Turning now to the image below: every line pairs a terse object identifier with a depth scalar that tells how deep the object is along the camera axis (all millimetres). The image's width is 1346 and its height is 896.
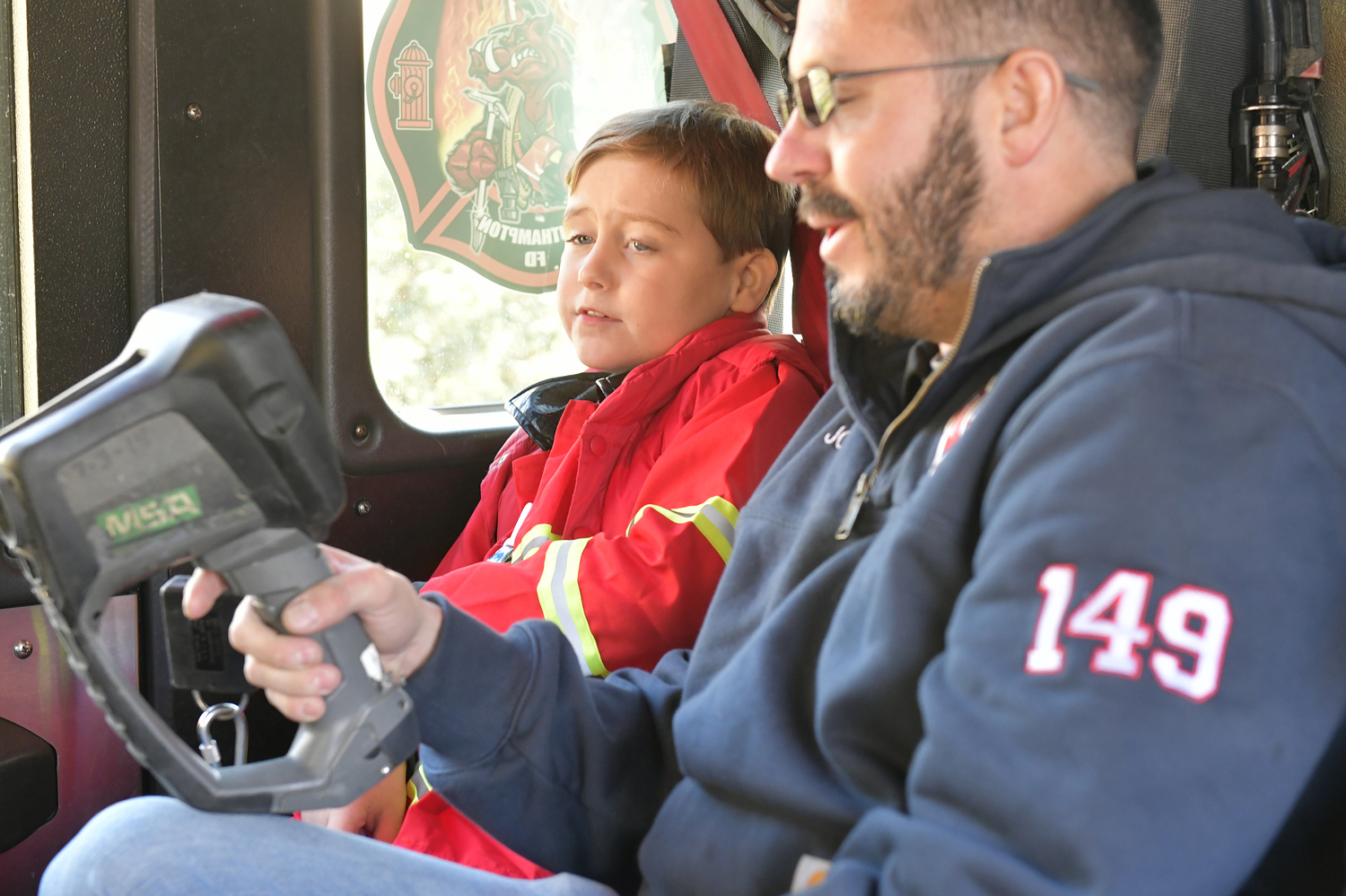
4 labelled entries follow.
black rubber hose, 1562
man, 772
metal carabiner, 1254
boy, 1569
